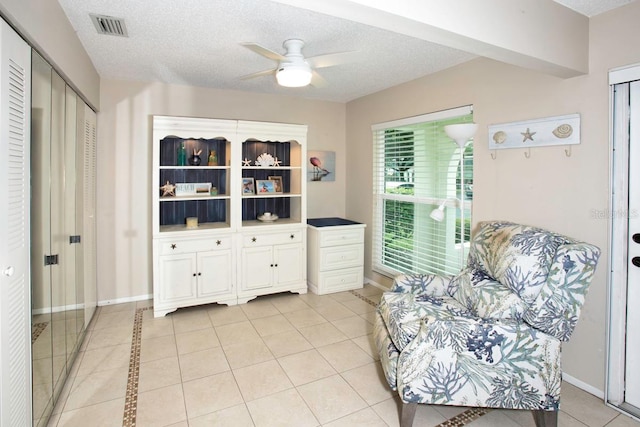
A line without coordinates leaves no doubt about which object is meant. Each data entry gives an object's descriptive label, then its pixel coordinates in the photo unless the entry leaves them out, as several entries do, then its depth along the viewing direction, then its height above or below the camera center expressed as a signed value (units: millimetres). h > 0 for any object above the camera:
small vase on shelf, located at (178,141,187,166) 3990 +542
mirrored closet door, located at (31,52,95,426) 1896 -169
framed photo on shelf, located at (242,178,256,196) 4383 +237
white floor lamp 2867 +559
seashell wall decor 2449 +541
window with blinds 3377 +129
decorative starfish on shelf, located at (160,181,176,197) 3896 +165
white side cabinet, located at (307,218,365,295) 4340 -616
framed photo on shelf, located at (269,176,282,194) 4590 +298
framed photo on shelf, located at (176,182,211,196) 4066 +189
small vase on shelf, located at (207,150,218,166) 4074 +512
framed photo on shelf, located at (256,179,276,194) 4433 +231
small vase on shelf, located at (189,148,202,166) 3971 +498
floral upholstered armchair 1916 -761
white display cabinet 3672 -81
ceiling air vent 2438 +1262
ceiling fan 2486 +1004
